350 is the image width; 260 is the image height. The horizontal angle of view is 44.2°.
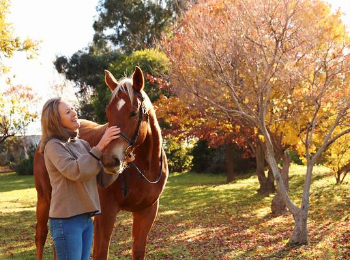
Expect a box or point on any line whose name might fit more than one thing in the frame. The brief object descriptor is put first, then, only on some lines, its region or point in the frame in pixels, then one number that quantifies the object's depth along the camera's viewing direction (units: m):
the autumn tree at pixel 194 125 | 11.91
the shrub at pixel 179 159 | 25.20
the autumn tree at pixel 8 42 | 10.35
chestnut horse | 3.18
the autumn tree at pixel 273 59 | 7.23
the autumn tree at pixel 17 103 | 11.49
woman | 2.71
